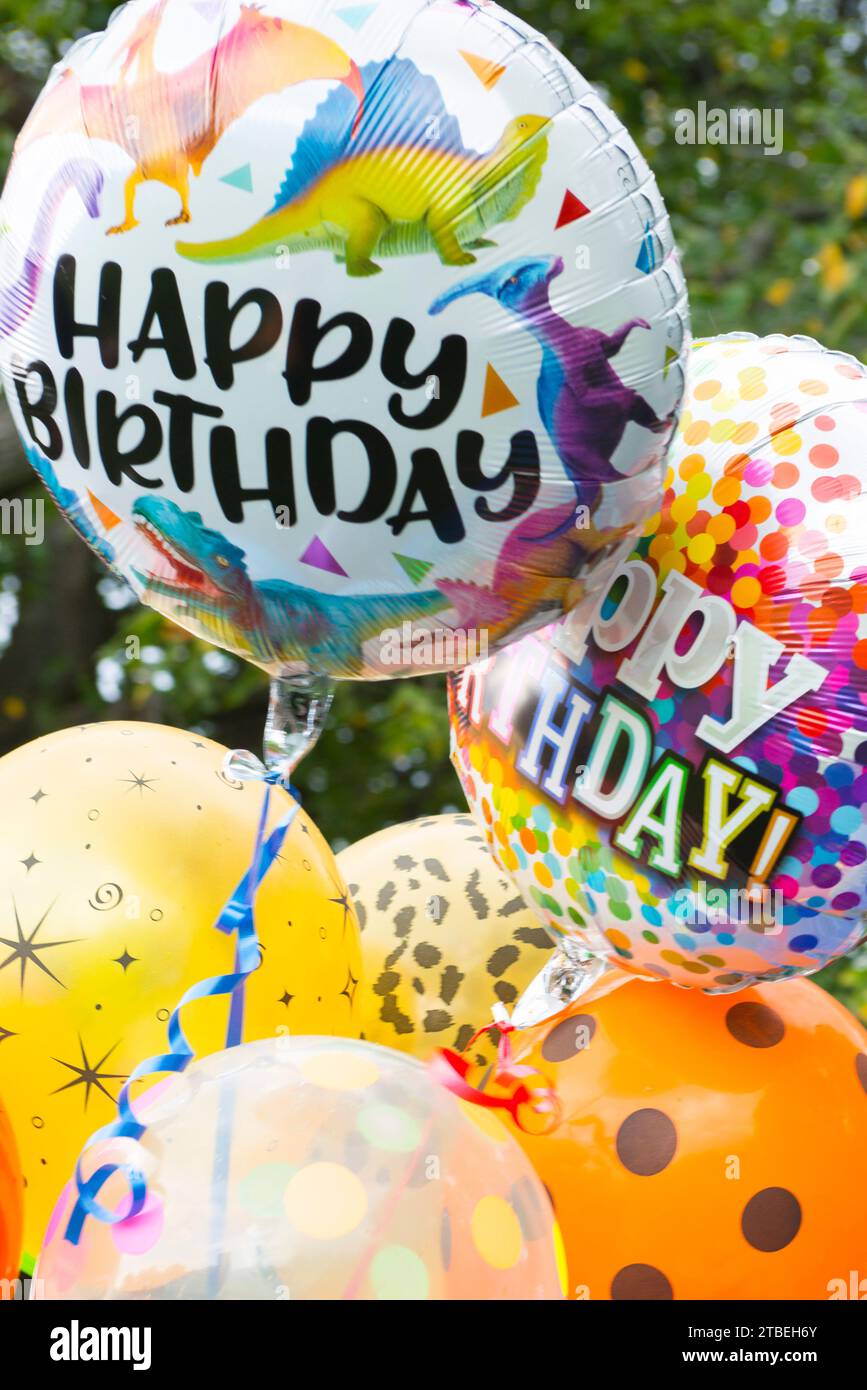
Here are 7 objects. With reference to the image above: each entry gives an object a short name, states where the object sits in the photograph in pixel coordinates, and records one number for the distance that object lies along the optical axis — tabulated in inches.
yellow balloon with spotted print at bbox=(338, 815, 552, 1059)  85.7
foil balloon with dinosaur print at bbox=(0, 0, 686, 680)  53.7
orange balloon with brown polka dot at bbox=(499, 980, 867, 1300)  67.7
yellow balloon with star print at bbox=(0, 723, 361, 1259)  71.0
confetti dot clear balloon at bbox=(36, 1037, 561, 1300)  52.2
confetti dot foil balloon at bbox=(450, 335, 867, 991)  62.3
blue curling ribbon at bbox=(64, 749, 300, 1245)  55.7
